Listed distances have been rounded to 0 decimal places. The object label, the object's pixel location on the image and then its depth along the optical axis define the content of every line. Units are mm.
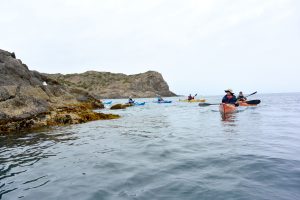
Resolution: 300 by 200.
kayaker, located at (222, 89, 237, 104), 26370
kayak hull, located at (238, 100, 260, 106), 32094
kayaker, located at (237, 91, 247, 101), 33469
